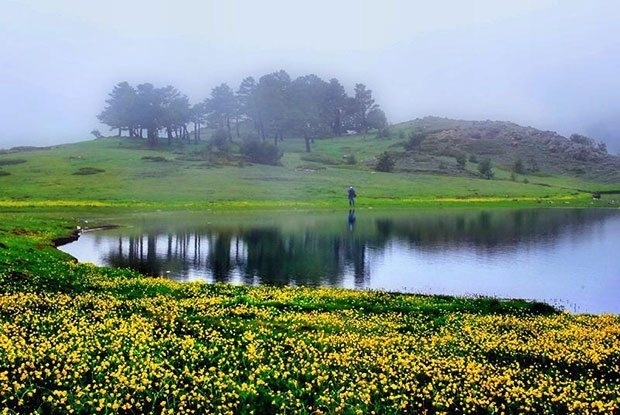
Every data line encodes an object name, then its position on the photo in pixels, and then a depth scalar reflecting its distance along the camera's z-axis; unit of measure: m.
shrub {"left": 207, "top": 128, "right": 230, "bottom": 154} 179.62
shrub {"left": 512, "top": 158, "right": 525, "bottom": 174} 195.12
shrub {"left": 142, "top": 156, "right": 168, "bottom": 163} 157.62
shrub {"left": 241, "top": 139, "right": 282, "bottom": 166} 168.12
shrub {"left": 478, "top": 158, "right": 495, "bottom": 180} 173.20
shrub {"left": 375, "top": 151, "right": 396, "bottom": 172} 172.38
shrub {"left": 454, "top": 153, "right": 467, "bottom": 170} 182.62
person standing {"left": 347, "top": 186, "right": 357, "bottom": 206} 109.69
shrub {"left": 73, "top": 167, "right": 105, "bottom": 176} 136.88
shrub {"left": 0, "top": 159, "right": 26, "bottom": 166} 149.29
